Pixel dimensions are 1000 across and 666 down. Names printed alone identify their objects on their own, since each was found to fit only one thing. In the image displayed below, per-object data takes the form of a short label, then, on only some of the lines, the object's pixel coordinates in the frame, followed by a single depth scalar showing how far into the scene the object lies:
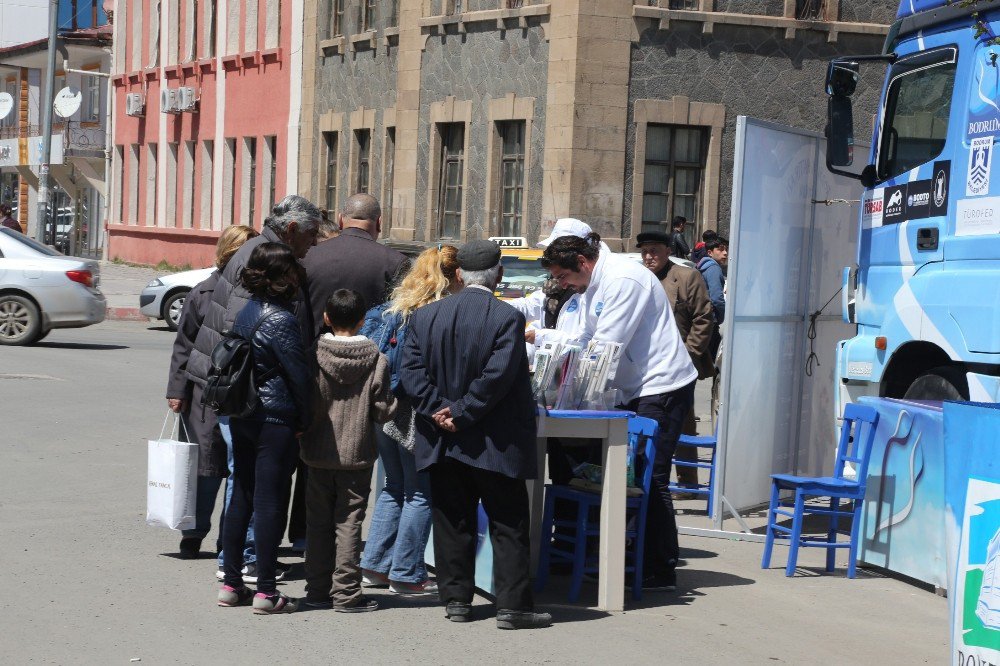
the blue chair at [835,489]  8.28
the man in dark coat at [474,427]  6.74
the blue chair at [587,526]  7.43
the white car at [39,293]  19.66
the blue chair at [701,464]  9.83
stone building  22.97
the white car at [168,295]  23.67
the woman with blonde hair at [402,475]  7.20
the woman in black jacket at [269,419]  6.85
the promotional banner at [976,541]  5.16
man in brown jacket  10.92
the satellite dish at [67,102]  44.44
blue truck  8.55
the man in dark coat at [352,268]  8.21
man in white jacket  7.62
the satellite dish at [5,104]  53.03
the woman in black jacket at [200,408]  7.95
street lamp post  36.16
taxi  15.04
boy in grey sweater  7.01
